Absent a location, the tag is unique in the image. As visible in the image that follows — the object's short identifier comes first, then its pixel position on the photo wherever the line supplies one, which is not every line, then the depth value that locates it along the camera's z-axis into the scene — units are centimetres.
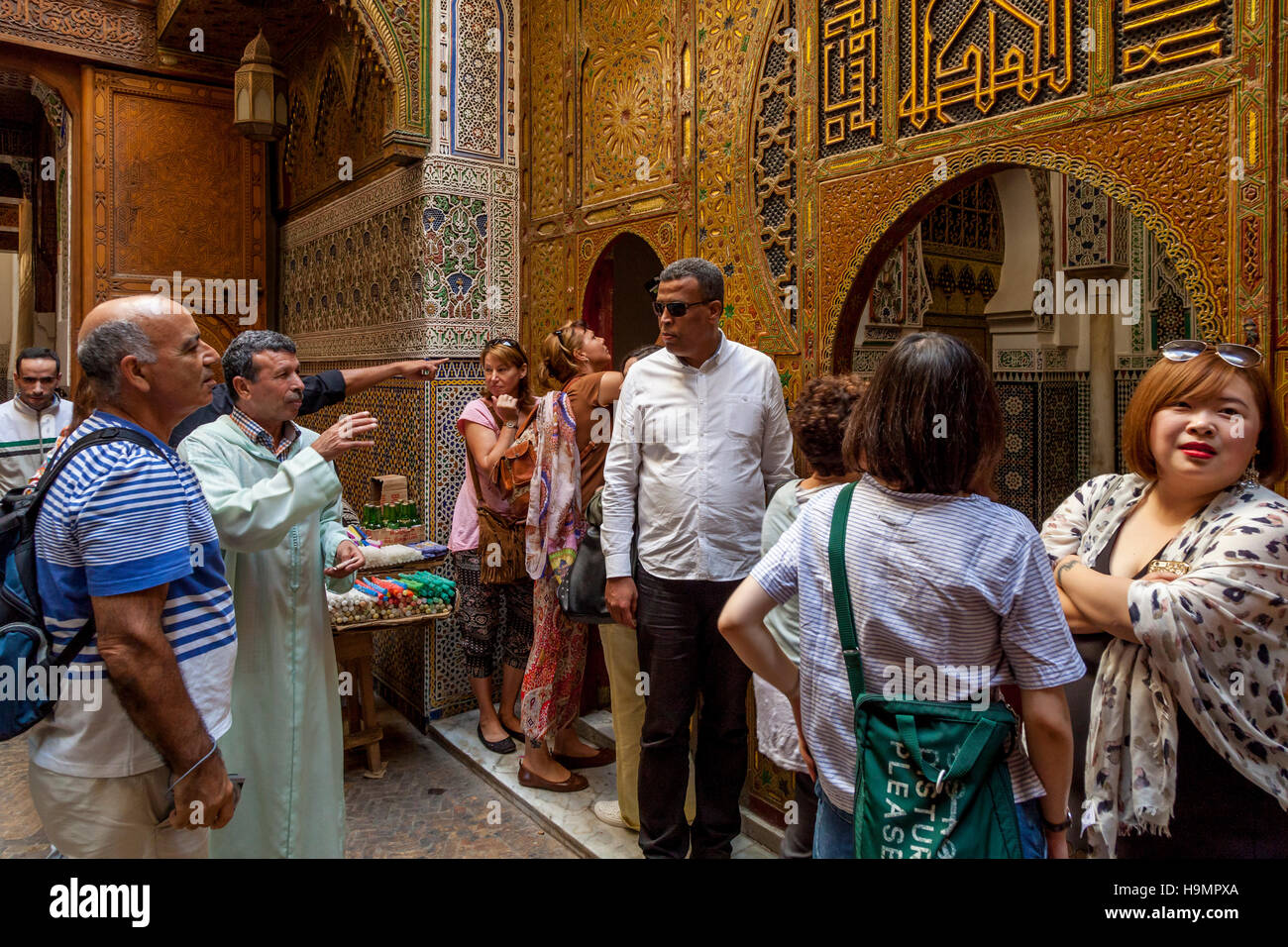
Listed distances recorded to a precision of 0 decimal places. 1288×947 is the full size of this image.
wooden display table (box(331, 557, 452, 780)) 435
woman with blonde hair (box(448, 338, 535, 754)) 438
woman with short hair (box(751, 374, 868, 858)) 254
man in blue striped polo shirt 177
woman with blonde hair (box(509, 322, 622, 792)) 374
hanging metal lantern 518
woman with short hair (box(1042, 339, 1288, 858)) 180
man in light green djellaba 258
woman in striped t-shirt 150
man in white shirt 299
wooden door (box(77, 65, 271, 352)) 620
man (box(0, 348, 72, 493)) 547
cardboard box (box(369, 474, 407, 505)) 467
